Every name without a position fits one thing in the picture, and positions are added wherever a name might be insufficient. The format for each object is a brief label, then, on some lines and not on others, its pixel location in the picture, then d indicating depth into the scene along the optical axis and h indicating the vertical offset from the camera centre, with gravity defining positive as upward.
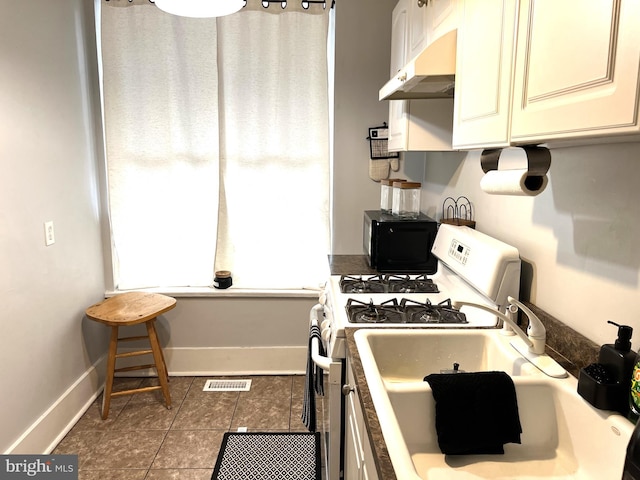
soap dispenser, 0.96 -0.38
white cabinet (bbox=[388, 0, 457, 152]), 2.04 +0.30
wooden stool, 2.55 -0.77
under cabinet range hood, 1.45 +0.37
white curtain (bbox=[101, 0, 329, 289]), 2.82 +0.22
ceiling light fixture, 1.75 +0.67
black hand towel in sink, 1.10 -0.57
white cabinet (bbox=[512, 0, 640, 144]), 0.68 +0.19
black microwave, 2.35 -0.33
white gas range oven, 1.53 -0.49
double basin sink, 0.97 -0.58
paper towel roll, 1.14 +0.00
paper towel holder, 1.13 +0.05
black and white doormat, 2.13 -1.36
